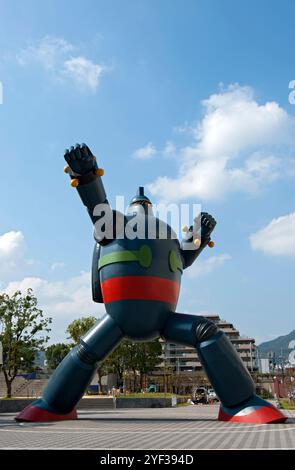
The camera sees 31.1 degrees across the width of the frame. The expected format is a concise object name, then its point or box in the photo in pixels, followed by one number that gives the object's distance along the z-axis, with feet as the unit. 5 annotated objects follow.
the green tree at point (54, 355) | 250.98
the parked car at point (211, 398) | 131.24
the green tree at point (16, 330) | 90.53
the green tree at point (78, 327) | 129.70
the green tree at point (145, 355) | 163.43
